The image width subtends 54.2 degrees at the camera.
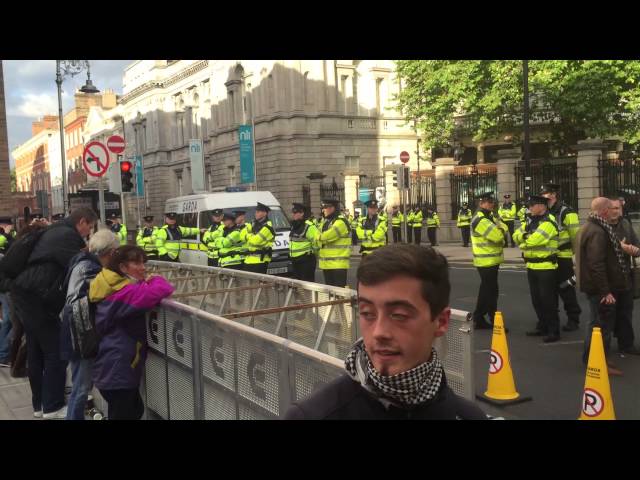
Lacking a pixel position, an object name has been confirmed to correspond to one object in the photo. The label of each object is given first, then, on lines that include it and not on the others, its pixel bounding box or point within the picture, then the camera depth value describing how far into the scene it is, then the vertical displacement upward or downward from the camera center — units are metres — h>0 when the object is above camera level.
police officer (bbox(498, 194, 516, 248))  20.97 -0.77
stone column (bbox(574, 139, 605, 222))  20.06 +0.46
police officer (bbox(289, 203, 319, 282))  11.61 -0.87
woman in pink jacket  4.39 -0.84
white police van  16.17 -0.22
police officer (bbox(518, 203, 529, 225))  20.64 -0.74
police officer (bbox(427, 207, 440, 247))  24.61 -1.28
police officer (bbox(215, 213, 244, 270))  11.59 -0.88
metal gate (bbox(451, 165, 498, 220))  25.48 +0.22
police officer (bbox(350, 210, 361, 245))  24.25 -1.12
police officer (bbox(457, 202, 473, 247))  23.94 -1.19
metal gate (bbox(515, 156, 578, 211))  21.64 +0.45
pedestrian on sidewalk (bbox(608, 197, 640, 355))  7.49 -1.46
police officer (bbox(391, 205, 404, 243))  25.17 -1.22
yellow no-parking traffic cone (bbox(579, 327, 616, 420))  5.05 -1.59
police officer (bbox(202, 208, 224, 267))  13.22 -0.78
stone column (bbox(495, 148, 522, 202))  23.98 +0.73
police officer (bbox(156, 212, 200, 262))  15.37 -0.88
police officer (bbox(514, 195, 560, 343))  8.35 -0.95
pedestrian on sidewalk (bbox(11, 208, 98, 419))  5.64 -0.78
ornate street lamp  19.72 +4.47
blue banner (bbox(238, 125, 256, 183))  35.84 +2.76
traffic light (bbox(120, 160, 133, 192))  11.93 +0.57
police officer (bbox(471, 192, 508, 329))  9.15 -0.92
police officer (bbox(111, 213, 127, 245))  15.01 -0.59
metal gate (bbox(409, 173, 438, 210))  28.44 +0.08
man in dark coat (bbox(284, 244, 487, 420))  1.63 -0.42
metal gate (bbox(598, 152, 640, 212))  19.22 +0.22
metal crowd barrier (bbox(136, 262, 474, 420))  3.29 -1.07
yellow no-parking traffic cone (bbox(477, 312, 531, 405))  6.04 -1.79
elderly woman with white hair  4.59 -0.83
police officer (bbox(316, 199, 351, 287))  10.70 -0.77
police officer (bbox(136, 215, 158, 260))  15.59 -0.89
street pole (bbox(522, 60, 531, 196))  21.81 +1.60
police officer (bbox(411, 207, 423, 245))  23.79 -1.09
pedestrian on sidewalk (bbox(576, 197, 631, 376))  6.71 -0.89
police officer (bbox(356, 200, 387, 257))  12.66 -0.72
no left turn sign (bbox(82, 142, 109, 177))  10.73 +0.83
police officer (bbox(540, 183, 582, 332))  8.91 -0.87
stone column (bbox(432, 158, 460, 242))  26.76 -0.18
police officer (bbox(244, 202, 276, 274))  11.55 -0.77
